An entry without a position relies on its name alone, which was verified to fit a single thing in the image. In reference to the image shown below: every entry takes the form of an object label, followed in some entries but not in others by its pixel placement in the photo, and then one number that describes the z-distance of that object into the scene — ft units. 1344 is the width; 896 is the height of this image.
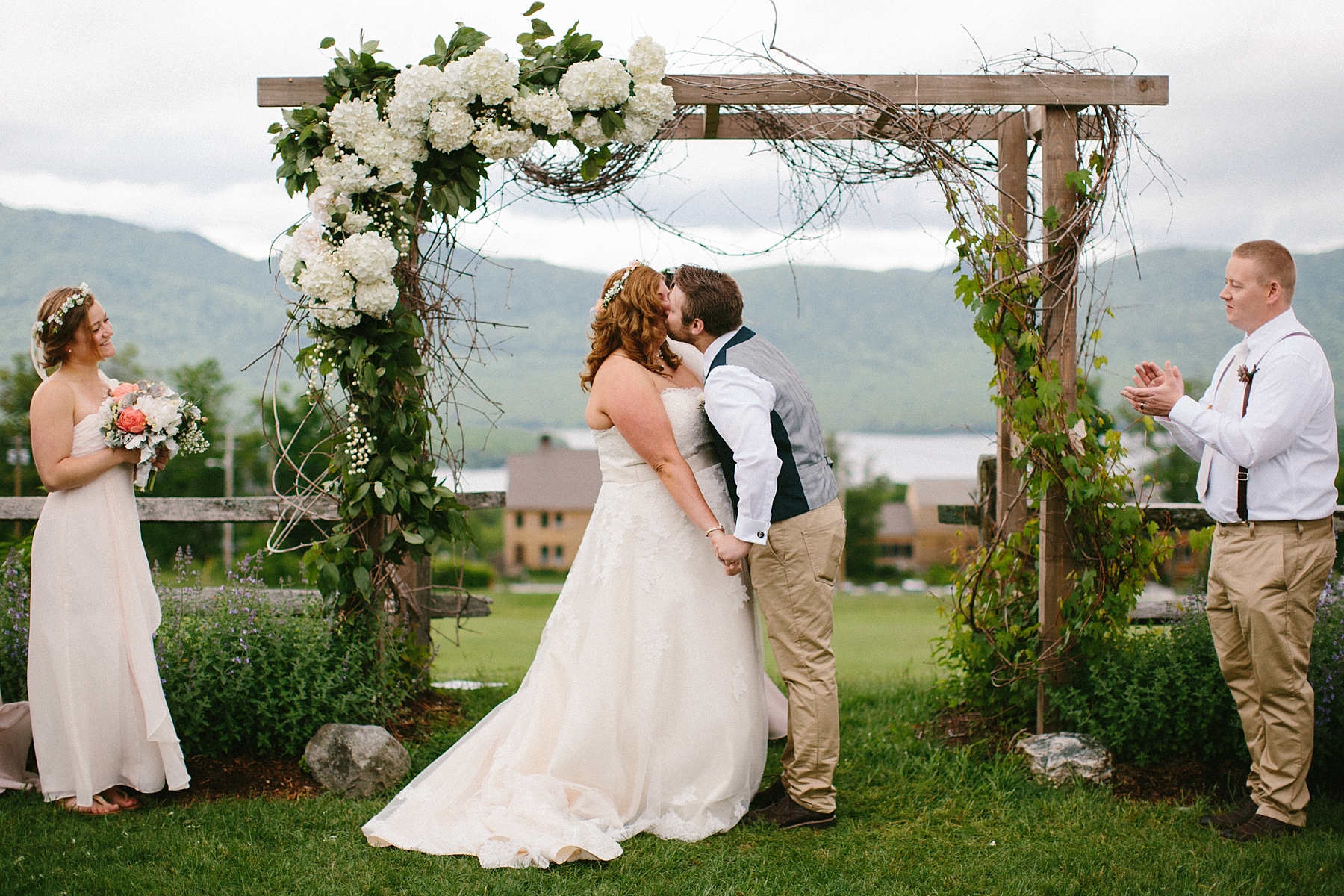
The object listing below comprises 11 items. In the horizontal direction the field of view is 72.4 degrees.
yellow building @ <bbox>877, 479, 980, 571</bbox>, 235.81
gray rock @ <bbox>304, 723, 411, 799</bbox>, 12.97
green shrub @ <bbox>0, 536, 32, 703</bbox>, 14.05
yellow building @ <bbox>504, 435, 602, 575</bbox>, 204.44
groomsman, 10.43
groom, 11.10
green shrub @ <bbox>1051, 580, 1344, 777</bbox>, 12.82
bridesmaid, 11.99
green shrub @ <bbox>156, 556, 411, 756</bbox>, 13.56
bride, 11.44
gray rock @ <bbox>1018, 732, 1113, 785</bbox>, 13.38
